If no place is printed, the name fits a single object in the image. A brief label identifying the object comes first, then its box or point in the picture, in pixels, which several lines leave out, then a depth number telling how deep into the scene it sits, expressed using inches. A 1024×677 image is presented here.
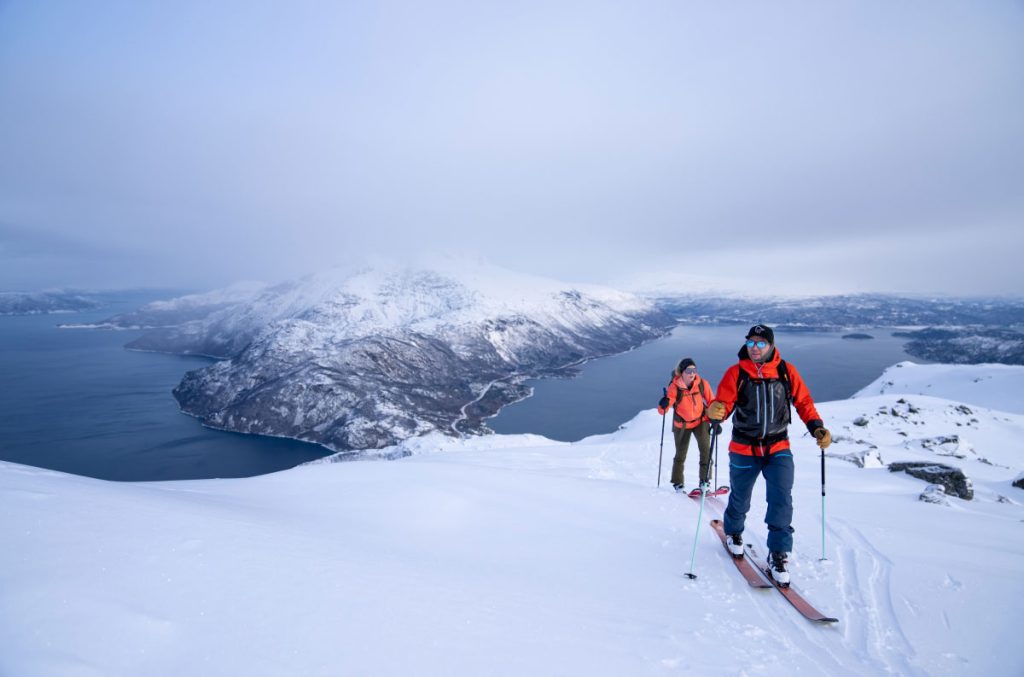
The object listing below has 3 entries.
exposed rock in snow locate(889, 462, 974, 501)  489.4
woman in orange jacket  402.3
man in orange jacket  217.8
